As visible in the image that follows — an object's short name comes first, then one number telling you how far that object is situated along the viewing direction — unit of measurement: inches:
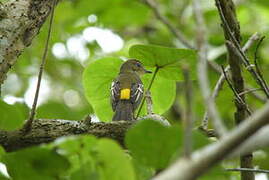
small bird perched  391.2
